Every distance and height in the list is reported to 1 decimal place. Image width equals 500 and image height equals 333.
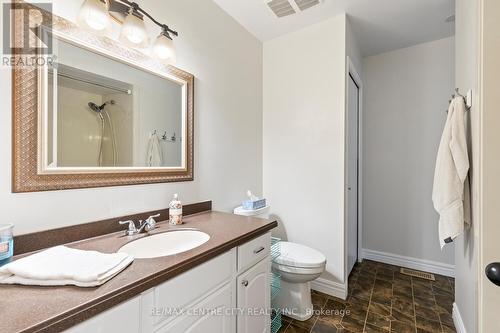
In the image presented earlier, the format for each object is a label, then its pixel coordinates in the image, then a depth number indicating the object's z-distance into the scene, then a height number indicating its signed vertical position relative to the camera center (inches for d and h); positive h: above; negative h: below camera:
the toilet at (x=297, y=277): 68.5 -33.3
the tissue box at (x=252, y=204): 77.9 -13.0
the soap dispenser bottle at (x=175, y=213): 55.3 -11.2
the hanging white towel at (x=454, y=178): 53.4 -2.8
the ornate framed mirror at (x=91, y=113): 37.4 +10.6
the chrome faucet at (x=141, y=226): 47.2 -12.7
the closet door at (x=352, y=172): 92.6 -2.7
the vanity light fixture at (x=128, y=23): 42.0 +28.5
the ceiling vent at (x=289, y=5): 74.1 +52.5
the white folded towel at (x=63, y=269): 27.2 -12.7
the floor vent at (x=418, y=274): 96.8 -46.3
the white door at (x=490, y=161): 26.0 +0.6
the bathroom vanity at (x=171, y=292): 23.6 -16.0
